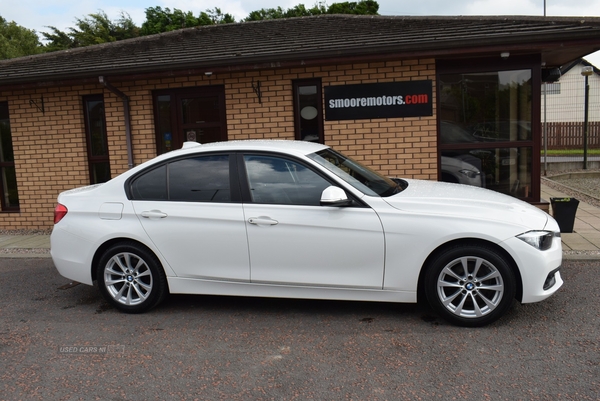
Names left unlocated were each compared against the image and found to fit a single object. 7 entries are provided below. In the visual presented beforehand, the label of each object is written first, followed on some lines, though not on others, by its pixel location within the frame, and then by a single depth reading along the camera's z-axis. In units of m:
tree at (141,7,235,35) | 30.52
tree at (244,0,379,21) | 30.73
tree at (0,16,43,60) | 35.84
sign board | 8.25
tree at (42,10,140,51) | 30.83
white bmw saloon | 4.45
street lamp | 16.20
